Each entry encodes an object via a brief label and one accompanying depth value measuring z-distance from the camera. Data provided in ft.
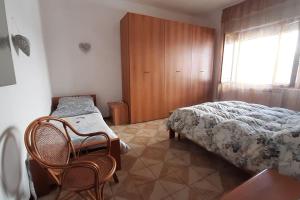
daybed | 5.80
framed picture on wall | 3.43
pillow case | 8.84
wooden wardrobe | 10.69
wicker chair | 3.60
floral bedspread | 4.44
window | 9.29
